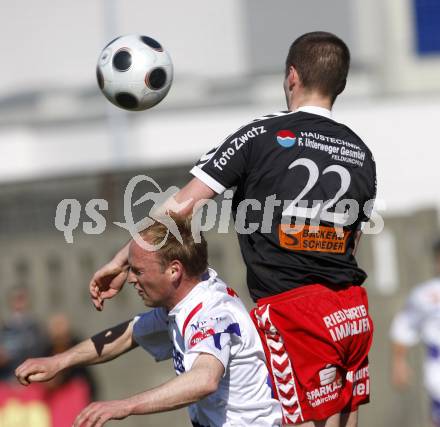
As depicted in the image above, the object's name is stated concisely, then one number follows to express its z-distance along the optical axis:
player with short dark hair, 10.92
